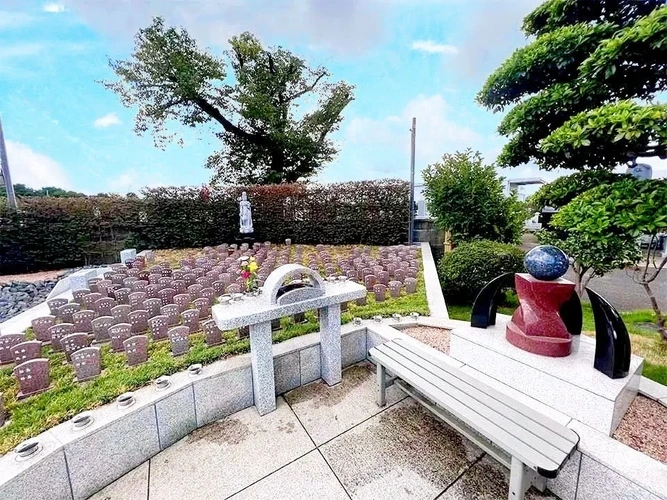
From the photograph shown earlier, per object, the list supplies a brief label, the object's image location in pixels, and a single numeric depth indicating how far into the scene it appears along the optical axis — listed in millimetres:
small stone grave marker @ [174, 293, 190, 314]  5028
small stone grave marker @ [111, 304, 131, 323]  4547
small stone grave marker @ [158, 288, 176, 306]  5246
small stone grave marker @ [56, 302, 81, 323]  4738
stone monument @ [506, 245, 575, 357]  2766
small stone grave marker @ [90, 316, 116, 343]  4086
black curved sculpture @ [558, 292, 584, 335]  3076
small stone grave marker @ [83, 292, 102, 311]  5012
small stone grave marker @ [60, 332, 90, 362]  3609
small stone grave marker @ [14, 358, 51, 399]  2943
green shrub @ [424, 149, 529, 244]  8930
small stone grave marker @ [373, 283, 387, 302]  5492
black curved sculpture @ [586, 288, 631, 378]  2406
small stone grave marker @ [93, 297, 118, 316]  4758
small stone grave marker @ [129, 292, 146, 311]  4781
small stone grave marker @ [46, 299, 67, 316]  4854
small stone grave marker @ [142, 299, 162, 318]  4570
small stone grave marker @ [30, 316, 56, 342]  4098
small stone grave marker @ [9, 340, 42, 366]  3340
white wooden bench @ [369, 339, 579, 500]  1902
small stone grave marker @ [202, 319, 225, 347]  3805
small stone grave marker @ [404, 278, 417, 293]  5926
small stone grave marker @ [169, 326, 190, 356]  3611
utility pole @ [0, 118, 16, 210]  10234
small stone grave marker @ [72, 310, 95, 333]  4297
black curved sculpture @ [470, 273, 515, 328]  3363
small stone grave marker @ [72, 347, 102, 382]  3148
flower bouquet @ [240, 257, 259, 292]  3572
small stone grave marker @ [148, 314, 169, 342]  4070
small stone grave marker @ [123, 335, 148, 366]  3420
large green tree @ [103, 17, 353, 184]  15008
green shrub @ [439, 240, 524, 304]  6484
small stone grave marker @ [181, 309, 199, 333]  4258
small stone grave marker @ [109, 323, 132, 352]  3832
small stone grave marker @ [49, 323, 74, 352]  3885
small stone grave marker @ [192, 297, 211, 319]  4773
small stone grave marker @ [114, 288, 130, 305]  5383
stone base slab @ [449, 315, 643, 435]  2318
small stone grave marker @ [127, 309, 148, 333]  4328
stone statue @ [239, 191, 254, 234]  11555
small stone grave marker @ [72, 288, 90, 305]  5418
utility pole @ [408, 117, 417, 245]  11484
